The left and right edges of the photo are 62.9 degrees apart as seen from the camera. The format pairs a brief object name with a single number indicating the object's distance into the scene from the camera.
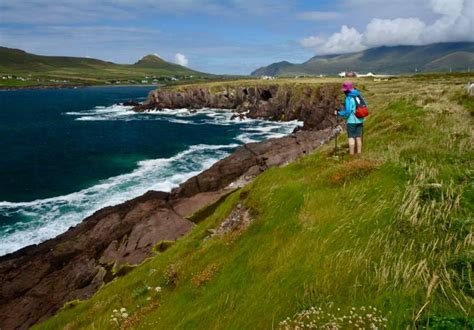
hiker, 16.94
